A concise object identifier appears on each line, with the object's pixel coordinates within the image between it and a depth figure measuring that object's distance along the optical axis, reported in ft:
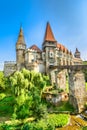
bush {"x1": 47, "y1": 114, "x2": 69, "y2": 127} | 40.46
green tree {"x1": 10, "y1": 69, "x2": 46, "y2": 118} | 42.08
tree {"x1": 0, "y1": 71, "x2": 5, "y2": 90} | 70.57
